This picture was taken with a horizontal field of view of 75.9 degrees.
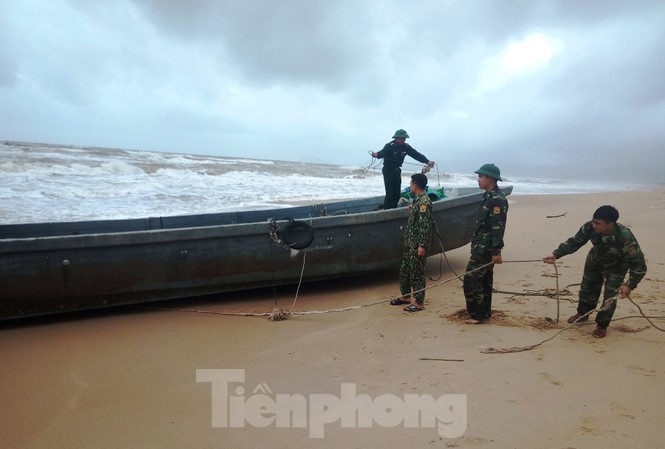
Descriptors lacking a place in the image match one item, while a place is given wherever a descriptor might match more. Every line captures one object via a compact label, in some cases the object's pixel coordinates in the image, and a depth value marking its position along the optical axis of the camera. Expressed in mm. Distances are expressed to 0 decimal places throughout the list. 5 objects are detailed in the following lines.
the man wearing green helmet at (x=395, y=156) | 6160
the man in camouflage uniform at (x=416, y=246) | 4500
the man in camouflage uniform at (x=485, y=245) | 4000
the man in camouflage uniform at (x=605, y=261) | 3447
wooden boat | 4090
